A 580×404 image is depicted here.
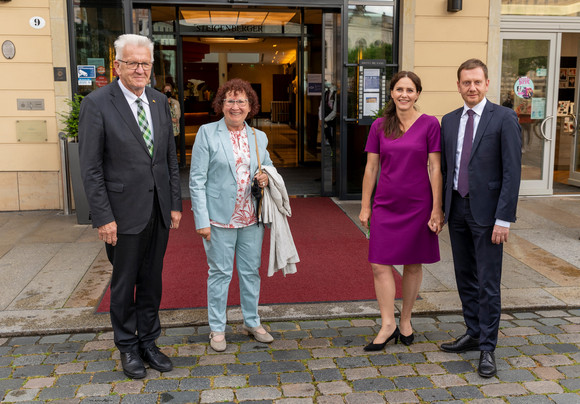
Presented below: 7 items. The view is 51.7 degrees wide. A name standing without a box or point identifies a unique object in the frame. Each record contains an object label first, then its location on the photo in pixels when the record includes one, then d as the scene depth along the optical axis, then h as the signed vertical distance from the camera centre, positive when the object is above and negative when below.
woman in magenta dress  3.58 -0.49
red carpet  4.67 -1.39
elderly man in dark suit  3.22 -0.41
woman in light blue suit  3.66 -0.51
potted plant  7.16 -0.61
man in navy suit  3.37 -0.40
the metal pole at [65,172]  7.44 -0.74
